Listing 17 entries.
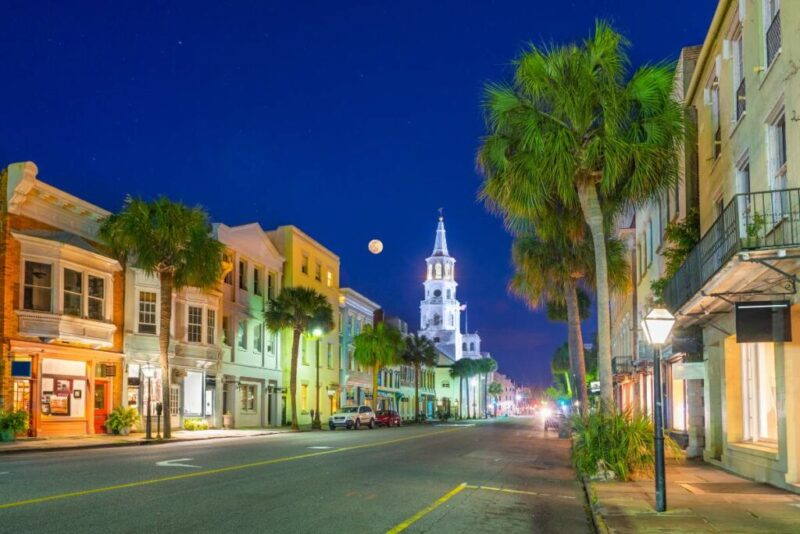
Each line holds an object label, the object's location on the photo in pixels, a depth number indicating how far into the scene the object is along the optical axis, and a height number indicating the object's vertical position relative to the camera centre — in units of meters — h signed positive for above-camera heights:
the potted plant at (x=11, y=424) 27.95 -2.44
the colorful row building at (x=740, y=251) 13.45 +1.67
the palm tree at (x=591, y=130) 17.23 +4.62
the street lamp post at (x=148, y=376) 30.86 -0.93
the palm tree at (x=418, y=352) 84.00 -0.22
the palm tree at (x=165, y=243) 32.28 +4.26
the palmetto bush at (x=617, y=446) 16.12 -1.89
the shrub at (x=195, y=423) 39.58 -3.49
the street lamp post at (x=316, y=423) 49.47 -4.43
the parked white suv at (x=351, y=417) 50.47 -4.13
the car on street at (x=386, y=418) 57.75 -4.75
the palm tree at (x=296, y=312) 48.12 +2.22
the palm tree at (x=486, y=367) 127.65 -2.78
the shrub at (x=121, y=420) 34.03 -2.84
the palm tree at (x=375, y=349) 64.69 +0.08
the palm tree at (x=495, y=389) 166.89 -8.10
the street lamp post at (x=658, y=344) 11.67 +0.07
